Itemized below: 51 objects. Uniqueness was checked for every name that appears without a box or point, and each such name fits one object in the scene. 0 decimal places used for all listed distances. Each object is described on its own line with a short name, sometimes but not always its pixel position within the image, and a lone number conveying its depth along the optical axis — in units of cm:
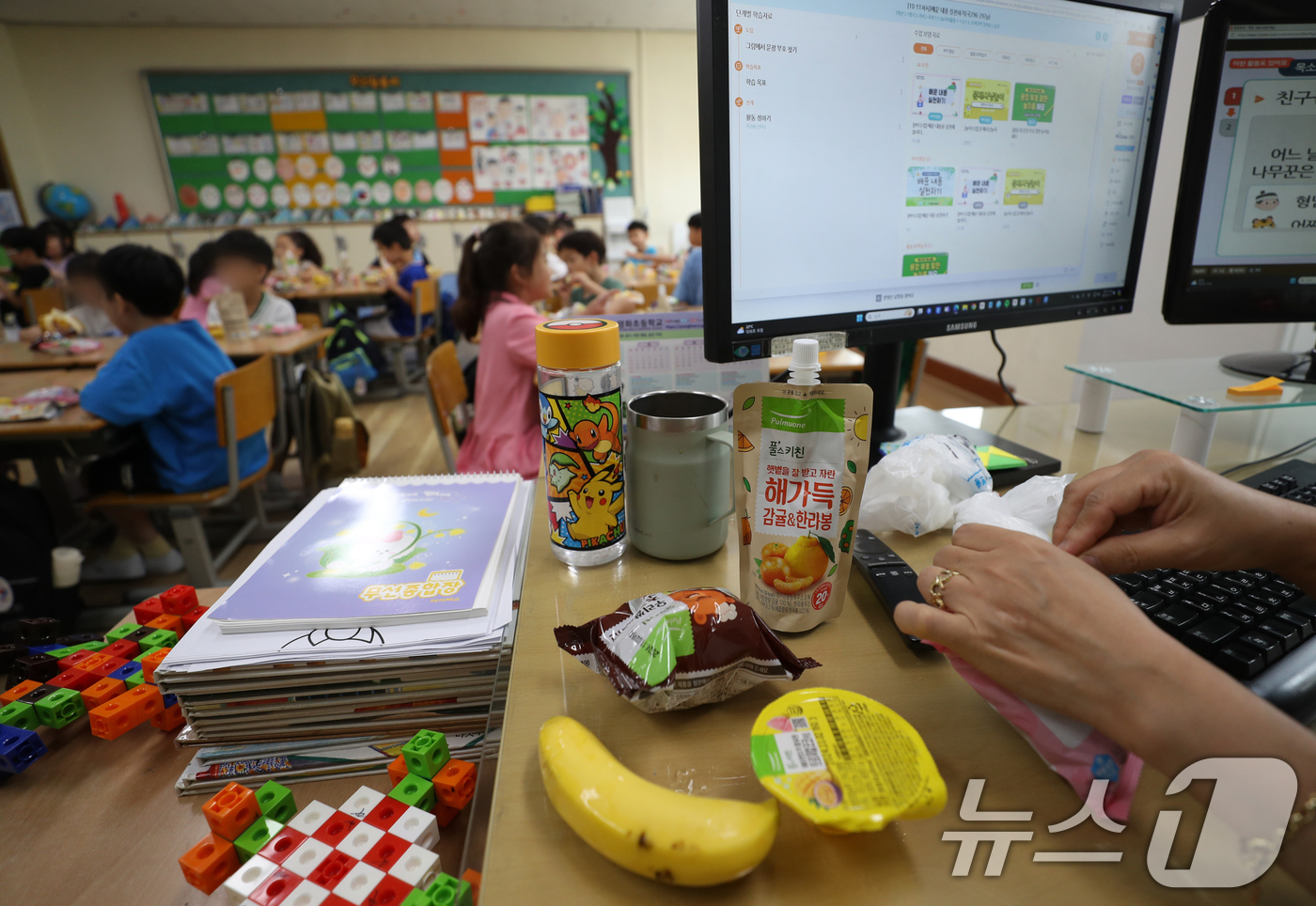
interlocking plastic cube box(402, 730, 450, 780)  47
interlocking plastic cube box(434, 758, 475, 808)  46
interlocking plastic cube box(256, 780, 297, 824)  46
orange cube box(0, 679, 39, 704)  58
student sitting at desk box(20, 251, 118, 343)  204
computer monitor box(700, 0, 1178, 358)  60
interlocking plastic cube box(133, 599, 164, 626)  70
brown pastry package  41
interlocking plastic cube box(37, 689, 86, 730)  56
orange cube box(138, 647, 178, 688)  60
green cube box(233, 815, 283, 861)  43
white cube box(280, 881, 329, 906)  38
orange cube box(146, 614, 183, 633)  69
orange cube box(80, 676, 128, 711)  57
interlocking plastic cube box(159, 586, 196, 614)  71
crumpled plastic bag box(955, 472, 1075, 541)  57
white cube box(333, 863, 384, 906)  38
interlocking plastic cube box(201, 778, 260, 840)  43
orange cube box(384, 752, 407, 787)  48
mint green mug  57
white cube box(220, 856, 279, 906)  39
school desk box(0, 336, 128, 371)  231
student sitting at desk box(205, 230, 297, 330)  281
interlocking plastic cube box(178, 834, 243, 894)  42
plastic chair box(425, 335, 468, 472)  163
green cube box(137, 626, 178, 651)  65
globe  547
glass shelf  84
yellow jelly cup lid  32
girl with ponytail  173
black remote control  53
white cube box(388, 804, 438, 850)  42
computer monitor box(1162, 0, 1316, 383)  80
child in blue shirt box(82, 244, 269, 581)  172
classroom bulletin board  556
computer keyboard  43
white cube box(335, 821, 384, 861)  41
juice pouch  48
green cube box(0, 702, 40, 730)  54
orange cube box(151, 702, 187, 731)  57
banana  30
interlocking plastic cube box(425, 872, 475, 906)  35
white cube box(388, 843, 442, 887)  39
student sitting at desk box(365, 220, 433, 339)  421
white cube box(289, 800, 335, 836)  43
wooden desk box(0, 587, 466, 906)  44
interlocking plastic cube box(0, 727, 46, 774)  52
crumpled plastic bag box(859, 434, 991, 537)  65
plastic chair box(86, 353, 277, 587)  173
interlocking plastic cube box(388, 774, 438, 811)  45
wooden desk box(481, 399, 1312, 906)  32
